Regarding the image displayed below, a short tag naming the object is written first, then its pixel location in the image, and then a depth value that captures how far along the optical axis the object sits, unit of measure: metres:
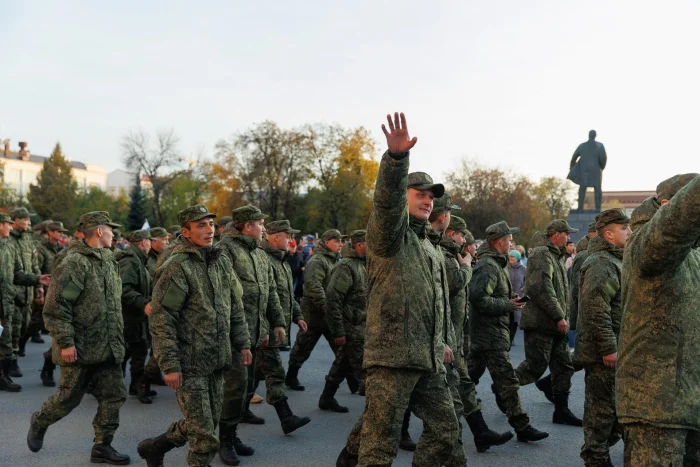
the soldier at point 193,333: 5.28
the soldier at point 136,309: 9.05
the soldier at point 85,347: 6.40
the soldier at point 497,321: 7.22
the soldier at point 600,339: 5.86
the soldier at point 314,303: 9.76
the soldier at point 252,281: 7.23
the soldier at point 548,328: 8.09
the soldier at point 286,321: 7.56
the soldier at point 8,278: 10.19
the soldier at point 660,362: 3.56
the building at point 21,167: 115.94
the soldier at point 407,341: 4.41
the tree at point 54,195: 84.38
